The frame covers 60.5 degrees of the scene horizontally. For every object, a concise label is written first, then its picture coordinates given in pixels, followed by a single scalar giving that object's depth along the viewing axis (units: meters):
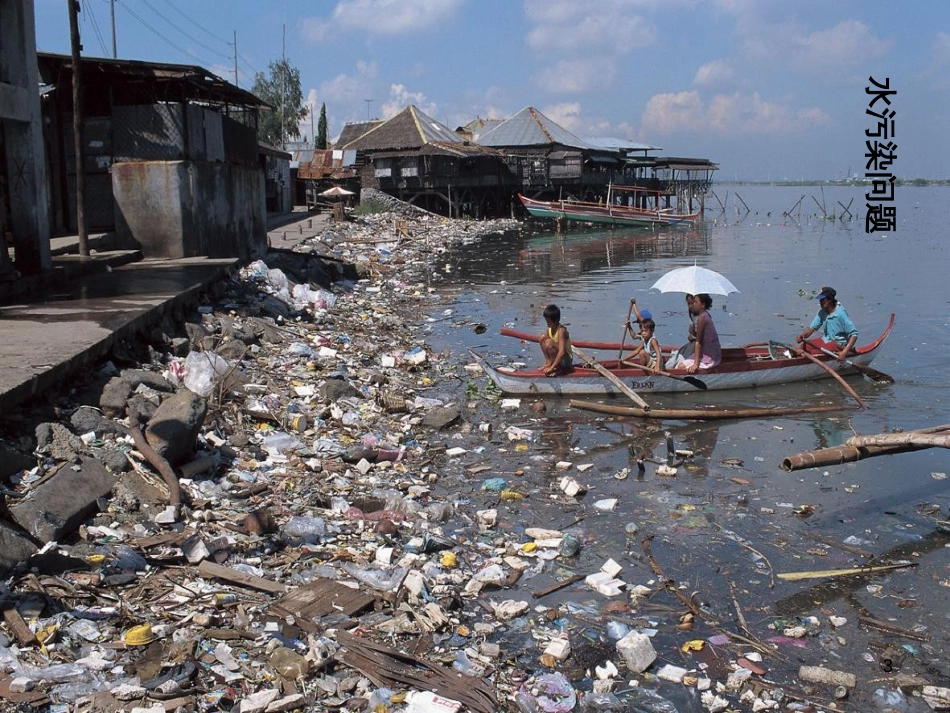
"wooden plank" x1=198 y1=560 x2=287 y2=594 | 4.39
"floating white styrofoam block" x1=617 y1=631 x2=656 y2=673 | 4.22
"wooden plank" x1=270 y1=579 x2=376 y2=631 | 4.21
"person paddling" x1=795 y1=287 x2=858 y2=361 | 10.48
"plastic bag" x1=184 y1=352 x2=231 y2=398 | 7.45
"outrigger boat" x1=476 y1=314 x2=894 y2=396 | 9.40
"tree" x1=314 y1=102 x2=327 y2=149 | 53.94
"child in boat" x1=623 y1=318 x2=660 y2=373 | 9.82
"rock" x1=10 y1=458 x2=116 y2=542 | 4.44
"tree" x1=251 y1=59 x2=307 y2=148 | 52.03
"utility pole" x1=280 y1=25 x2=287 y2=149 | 52.75
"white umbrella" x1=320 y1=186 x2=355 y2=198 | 34.24
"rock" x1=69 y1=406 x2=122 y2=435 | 5.78
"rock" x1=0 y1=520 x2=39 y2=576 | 4.01
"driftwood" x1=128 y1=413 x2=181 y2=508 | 5.15
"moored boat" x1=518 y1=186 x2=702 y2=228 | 41.89
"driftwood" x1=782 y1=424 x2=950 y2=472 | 5.04
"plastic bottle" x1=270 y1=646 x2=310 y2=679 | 3.69
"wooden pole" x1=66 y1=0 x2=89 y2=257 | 10.93
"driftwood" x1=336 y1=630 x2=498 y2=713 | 3.72
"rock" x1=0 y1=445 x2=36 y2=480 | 4.84
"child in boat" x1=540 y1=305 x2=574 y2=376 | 9.27
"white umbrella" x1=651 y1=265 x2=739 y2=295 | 9.17
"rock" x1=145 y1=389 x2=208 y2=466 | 5.57
